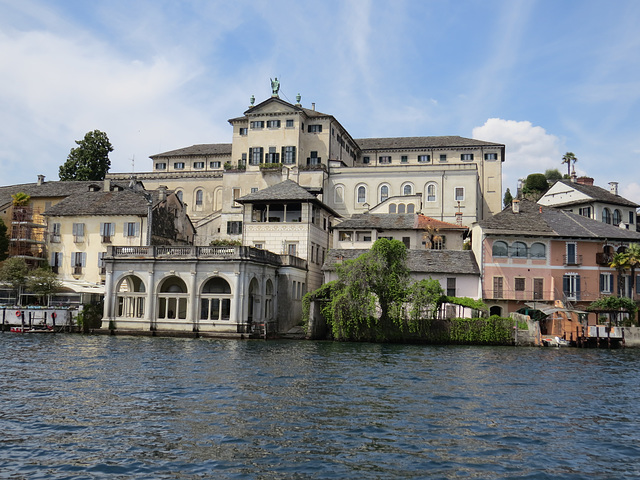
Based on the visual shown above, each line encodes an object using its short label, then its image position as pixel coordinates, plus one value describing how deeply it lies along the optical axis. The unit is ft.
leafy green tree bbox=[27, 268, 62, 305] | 180.65
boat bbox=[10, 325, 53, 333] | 167.94
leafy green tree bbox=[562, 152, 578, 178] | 368.27
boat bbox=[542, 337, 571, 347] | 154.30
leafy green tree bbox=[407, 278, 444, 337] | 154.30
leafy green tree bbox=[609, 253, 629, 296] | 170.60
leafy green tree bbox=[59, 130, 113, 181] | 288.71
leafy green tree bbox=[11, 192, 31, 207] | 219.82
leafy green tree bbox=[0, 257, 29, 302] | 185.26
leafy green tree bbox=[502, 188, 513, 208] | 352.55
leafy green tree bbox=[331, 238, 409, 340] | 155.17
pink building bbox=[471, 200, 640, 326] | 173.37
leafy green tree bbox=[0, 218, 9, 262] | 207.10
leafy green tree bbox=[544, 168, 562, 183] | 372.58
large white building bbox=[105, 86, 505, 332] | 160.66
